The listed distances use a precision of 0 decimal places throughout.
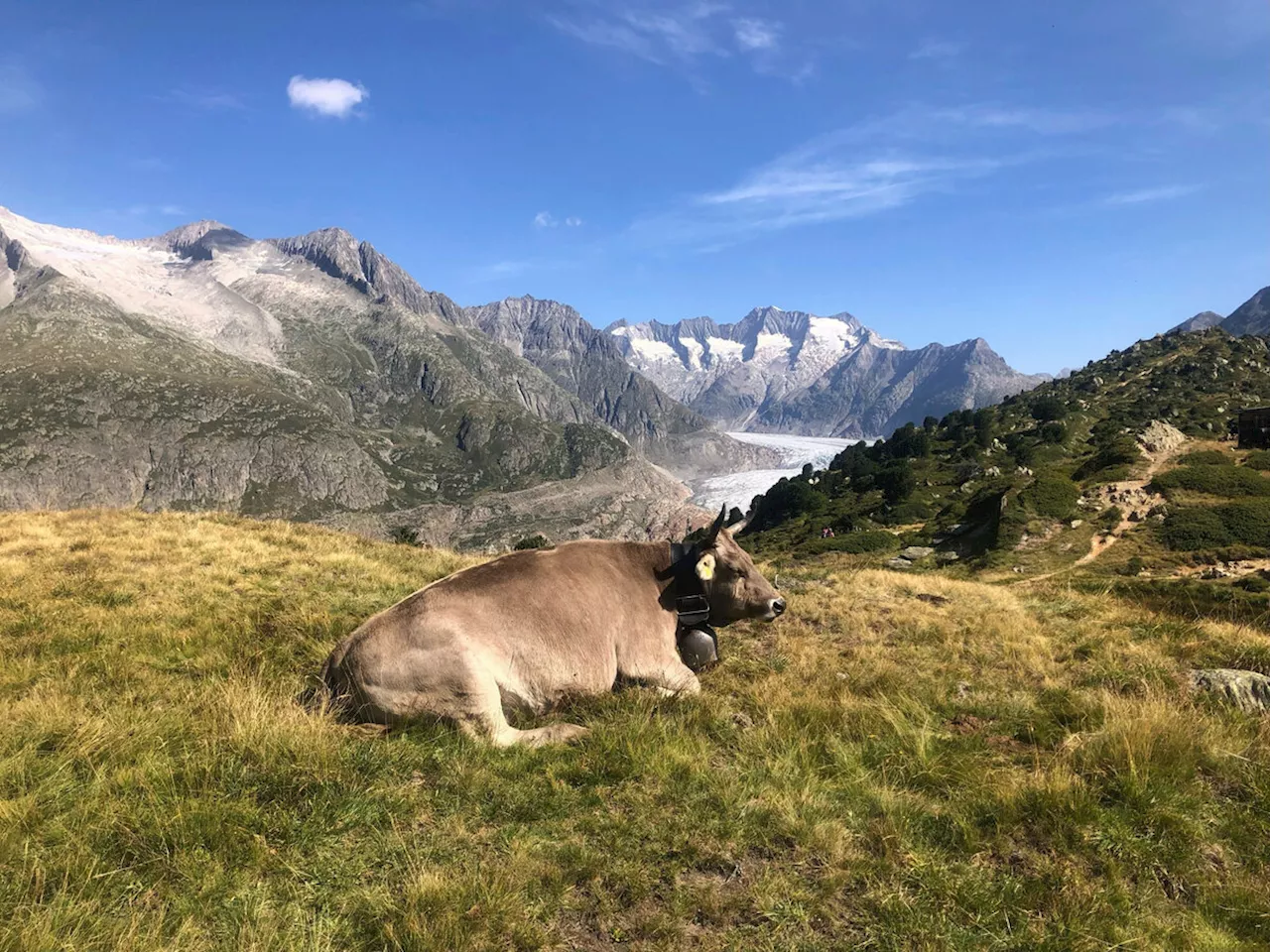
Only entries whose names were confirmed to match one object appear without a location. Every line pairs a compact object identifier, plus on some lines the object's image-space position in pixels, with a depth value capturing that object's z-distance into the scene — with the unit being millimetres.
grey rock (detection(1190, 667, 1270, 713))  8070
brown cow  7199
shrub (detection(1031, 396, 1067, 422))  101888
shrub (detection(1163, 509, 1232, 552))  39281
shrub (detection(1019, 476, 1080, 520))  49594
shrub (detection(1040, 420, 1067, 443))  86812
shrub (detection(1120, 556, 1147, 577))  35938
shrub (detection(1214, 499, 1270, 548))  39094
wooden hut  60206
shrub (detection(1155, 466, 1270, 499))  46906
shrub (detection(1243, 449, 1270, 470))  52341
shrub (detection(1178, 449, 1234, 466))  54438
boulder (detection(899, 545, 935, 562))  51809
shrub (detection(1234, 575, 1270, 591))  24028
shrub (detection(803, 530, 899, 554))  59094
